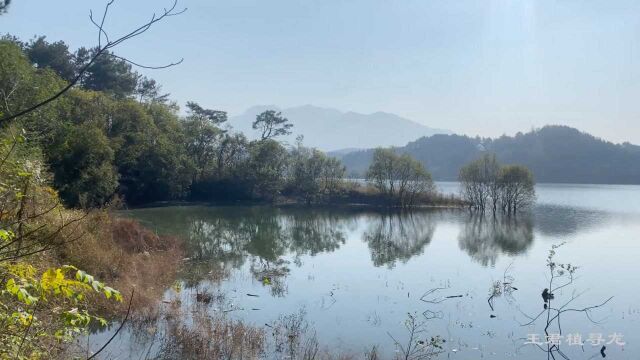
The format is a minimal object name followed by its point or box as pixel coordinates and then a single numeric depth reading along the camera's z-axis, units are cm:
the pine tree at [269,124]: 7056
